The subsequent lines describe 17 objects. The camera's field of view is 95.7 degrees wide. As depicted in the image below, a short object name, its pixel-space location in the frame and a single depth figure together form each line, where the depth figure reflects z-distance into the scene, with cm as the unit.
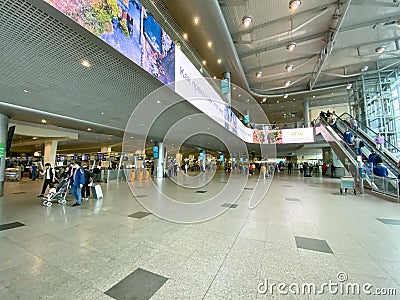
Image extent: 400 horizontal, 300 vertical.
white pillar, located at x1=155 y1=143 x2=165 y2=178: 1346
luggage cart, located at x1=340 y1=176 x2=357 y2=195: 653
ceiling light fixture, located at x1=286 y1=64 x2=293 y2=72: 1291
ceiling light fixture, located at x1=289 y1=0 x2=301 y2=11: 700
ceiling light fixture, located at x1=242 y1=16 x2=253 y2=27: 796
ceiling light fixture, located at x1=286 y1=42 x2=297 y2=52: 989
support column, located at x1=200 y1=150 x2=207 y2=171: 2212
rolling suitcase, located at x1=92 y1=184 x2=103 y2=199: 601
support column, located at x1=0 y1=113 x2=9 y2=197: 647
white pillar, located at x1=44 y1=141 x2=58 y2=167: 1433
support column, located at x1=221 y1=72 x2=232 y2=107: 1066
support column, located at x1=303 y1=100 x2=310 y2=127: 1922
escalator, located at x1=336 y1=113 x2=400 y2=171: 760
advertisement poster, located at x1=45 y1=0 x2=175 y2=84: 265
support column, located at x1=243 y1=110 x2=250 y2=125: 1680
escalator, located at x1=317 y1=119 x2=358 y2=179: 802
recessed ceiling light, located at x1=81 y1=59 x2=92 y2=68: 358
